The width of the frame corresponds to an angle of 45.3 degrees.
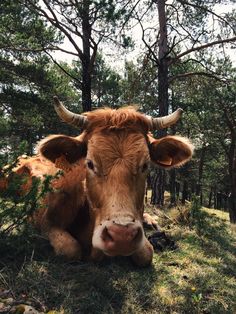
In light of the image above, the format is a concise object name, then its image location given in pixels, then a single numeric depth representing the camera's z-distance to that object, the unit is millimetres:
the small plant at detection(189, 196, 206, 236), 4916
